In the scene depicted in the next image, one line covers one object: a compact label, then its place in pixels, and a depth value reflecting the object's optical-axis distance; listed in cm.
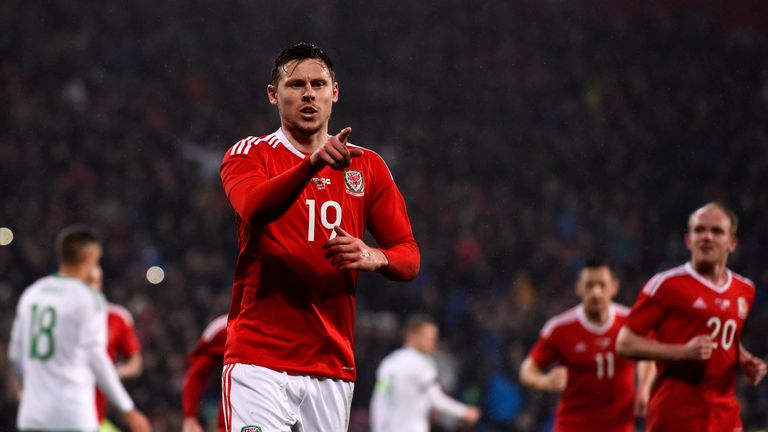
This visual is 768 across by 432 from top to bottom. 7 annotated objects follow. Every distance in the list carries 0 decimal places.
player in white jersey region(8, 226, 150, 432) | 1374
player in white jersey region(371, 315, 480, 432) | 2230
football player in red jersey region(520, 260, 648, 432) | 1392
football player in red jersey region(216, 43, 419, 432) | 734
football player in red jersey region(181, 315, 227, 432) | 1288
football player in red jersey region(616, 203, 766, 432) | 1134
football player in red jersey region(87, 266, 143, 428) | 1700
